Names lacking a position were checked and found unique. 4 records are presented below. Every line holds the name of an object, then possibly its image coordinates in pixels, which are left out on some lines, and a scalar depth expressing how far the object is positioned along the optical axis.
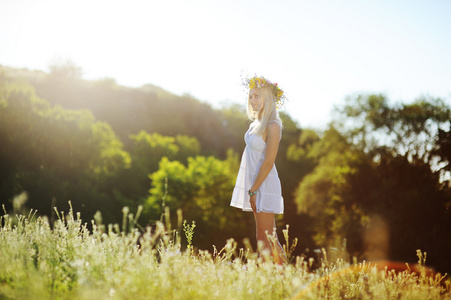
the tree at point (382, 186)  22.30
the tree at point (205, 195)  25.41
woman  4.29
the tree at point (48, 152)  20.03
